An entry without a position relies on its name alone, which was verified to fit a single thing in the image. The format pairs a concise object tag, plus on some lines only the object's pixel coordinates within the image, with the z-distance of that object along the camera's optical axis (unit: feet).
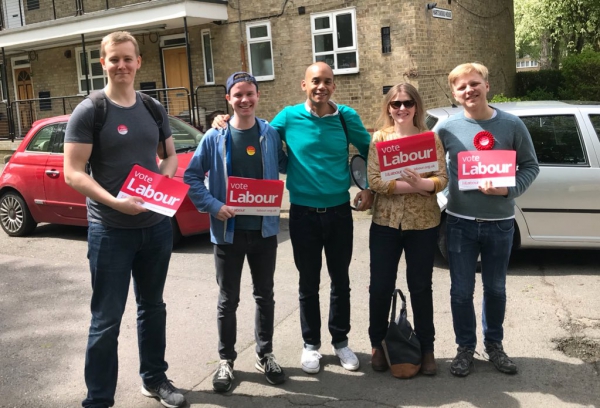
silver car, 20.04
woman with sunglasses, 12.76
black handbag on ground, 13.28
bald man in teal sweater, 13.15
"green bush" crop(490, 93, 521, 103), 45.94
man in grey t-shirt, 10.89
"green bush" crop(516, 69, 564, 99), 65.62
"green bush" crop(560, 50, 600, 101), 52.80
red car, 27.84
